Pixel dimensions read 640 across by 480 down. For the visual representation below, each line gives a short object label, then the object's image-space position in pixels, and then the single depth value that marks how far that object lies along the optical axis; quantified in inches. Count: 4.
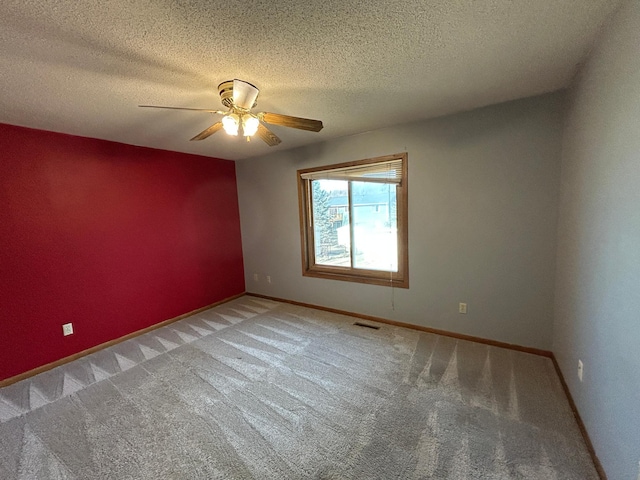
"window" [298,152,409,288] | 115.5
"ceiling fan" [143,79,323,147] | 61.8
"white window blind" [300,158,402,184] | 113.2
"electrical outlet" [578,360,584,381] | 62.8
